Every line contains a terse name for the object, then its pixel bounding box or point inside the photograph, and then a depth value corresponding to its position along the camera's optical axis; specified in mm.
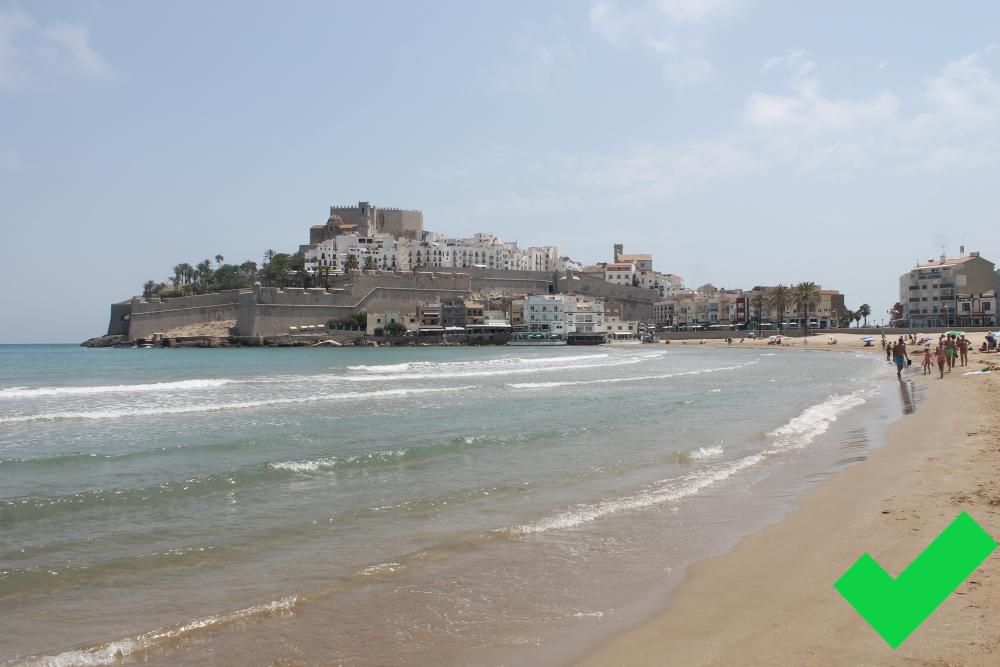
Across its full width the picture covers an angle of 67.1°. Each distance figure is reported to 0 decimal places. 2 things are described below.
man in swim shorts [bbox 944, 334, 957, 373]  26809
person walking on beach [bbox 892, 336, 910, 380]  25234
